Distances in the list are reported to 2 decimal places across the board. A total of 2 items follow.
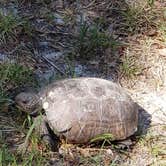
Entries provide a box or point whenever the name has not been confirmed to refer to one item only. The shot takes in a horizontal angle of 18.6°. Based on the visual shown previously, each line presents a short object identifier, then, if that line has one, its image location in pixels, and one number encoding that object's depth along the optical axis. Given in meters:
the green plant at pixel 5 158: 3.06
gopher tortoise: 3.44
